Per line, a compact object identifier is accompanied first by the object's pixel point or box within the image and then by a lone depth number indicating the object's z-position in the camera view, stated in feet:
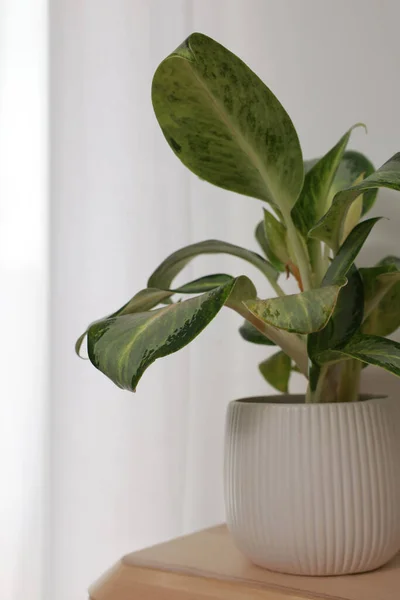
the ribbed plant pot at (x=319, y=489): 1.95
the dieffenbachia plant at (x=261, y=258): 1.68
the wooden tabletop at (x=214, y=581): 1.90
